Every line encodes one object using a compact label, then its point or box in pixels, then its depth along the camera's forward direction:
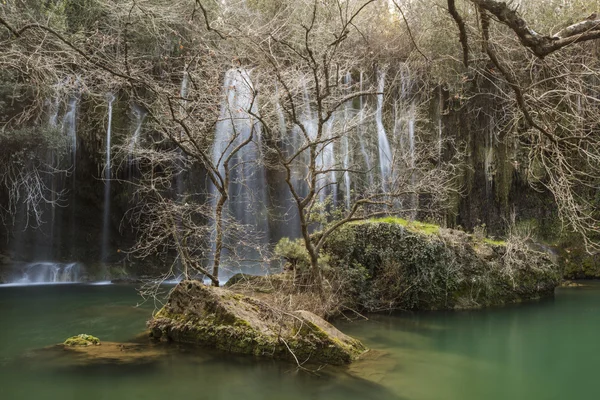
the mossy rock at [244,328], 6.26
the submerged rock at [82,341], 7.06
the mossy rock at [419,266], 10.02
